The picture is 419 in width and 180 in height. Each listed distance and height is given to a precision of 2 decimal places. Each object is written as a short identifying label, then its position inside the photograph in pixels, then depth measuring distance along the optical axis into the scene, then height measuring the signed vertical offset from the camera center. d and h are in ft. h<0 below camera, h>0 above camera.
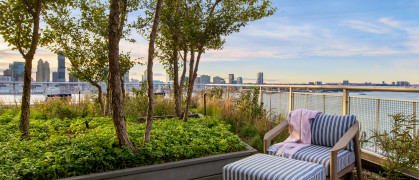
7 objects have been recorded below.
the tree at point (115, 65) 8.46 +0.78
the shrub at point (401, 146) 8.30 -2.06
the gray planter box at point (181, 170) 7.76 -2.80
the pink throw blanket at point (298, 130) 9.67 -1.83
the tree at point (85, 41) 17.20 +3.37
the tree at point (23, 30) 11.59 +2.76
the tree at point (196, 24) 14.55 +3.80
